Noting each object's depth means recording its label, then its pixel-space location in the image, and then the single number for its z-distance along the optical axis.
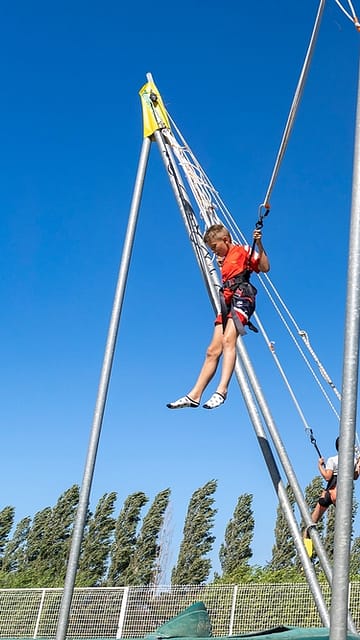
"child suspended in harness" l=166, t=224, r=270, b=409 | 4.82
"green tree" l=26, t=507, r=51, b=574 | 32.08
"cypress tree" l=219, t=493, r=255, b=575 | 31.55
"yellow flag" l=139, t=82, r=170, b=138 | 6.11
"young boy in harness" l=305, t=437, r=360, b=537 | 6.21
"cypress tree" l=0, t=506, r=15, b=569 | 32.59
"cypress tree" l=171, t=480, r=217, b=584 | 30.38
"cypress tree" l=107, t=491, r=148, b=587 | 31.19
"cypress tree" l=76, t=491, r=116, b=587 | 30.78
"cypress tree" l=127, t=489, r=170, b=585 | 30.58
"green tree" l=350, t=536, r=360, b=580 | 24.04
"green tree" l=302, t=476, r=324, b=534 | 30.88
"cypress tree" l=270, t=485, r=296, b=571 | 29.47
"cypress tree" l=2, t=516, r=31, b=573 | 32.19
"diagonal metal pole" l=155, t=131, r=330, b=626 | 4.03
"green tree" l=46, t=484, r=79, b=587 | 31.69
